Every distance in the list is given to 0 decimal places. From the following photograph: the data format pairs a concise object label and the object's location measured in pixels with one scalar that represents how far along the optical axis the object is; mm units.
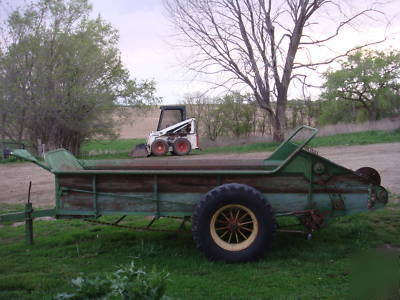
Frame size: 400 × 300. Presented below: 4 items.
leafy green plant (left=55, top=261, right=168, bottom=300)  2244
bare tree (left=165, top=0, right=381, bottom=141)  20406
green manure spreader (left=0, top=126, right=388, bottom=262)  4453
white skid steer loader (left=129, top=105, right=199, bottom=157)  20156
